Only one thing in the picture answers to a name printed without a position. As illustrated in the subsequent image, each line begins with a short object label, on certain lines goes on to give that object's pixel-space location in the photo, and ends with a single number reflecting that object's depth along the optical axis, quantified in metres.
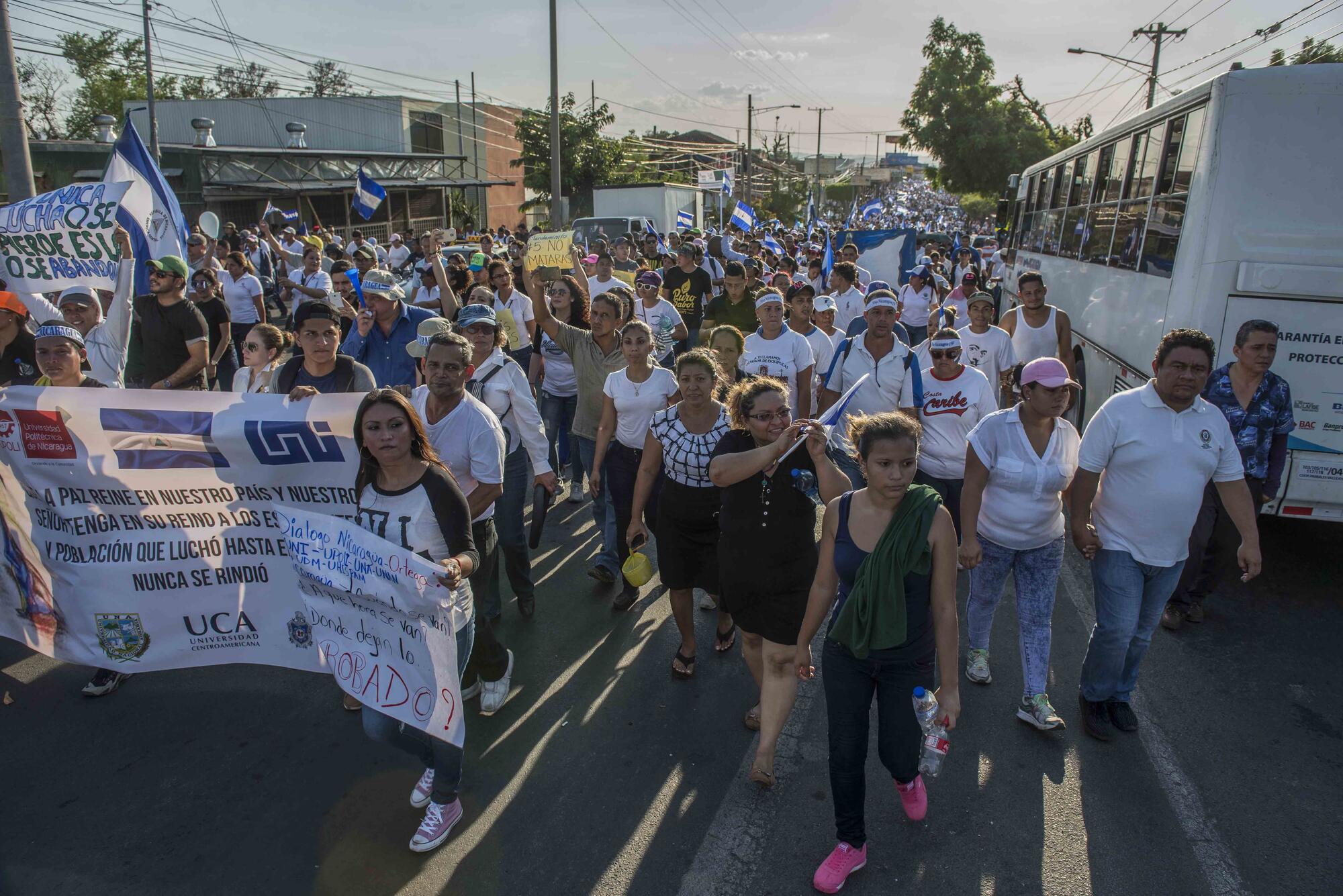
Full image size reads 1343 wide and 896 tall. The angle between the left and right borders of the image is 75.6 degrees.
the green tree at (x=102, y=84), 46.91
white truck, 26.66
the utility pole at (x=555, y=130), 20.03
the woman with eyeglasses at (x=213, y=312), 7.73
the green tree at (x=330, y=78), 81.54
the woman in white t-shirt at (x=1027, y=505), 4.02
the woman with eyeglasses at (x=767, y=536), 3.56
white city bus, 5.36
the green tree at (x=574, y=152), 37.97
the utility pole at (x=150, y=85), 20.20
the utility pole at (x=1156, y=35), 28.48
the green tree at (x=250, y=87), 63.78
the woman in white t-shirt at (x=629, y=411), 5.18
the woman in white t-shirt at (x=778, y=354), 6.19
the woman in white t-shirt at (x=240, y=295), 10.40
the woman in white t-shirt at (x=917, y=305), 10.80
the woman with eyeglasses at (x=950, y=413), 4.97
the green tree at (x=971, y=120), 34.25
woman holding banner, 3.27
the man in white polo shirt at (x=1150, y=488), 3.79
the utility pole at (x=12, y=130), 7.41
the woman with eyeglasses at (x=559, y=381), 6.86
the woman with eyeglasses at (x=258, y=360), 4.91
